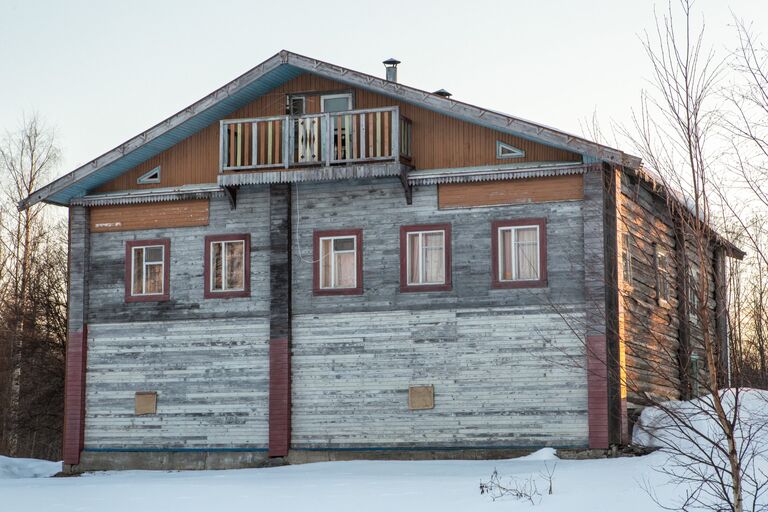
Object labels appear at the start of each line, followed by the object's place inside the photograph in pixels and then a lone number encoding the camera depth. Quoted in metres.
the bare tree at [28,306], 38.56
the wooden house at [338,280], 22.33
